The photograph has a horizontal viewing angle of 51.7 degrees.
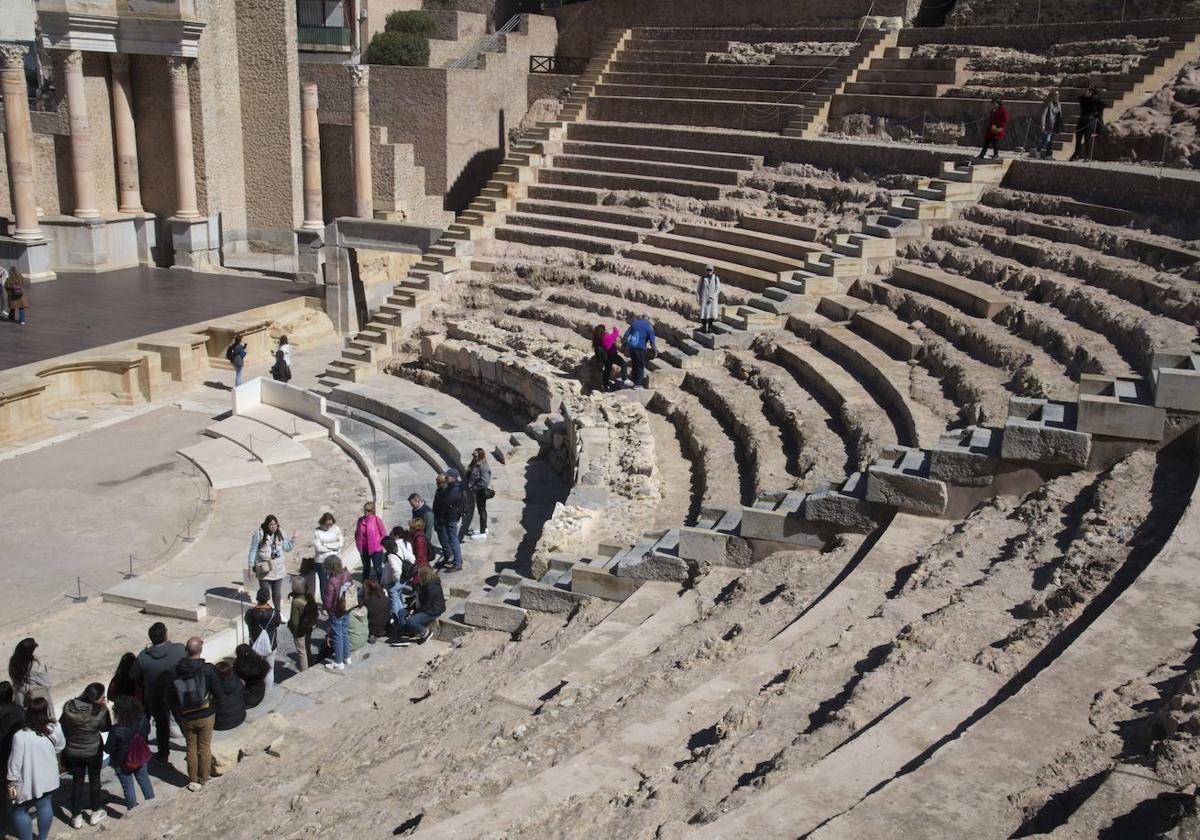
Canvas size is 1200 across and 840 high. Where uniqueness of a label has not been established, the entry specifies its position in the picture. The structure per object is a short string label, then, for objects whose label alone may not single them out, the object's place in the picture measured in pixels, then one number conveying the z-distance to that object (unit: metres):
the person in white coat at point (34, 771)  7.39
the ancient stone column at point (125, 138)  27.28
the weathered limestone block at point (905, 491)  9.18
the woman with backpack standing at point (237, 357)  20.02
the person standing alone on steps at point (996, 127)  18.16
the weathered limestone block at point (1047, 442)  8.86
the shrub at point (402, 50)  29.23
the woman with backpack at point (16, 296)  21.22
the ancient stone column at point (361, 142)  26.28
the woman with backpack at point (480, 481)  13.48
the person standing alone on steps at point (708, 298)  17.23
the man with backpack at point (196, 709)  8.22
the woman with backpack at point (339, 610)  10.05
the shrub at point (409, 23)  30.22
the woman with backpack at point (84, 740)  7.80
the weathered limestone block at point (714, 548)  9.80
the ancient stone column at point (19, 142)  24.14
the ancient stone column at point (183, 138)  26.77
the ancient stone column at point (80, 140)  25.75
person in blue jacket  16.66
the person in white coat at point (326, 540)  11.45
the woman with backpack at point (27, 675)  8.48
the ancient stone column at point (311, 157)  26.58
